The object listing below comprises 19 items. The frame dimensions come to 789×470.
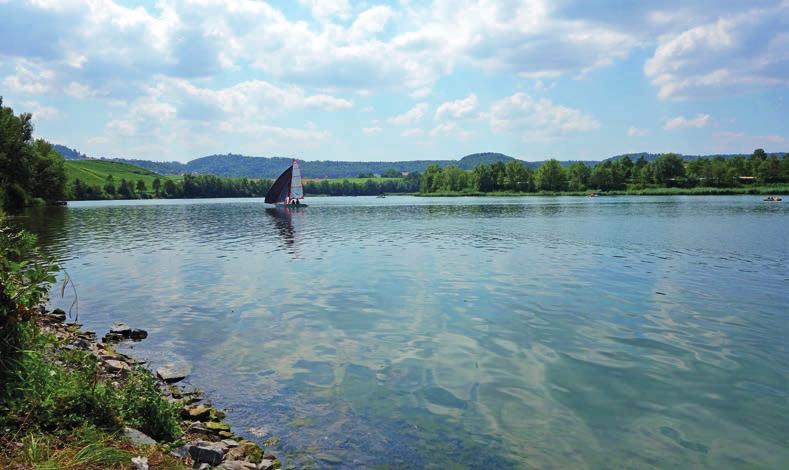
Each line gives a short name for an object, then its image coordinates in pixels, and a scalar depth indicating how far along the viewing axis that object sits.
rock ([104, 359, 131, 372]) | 14.80
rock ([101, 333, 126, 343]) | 19.76
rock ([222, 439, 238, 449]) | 11.13
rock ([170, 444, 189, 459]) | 9.88
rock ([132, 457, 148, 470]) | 8.43
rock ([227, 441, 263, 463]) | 10.50
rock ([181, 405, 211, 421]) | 12.46
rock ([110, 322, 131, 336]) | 20.41
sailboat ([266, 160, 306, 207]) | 146.75
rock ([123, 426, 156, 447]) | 9.78
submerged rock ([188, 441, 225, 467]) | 9.98
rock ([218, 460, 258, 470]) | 9.78
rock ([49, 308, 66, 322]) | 22.13
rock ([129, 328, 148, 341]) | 20.24
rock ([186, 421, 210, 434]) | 11.77
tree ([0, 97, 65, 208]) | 101.19
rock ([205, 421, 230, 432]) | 12.01
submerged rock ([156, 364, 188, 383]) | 15.47
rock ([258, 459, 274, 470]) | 10.25
